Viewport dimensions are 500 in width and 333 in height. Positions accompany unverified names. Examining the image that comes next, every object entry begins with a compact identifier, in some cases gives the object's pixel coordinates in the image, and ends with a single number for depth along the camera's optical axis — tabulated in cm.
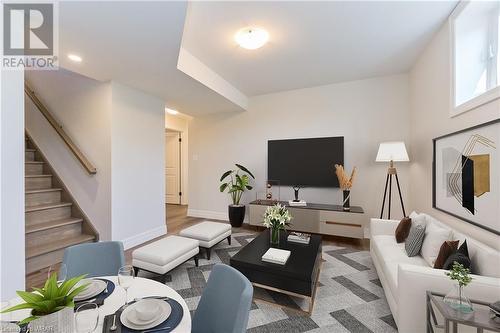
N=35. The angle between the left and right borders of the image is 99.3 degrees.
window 185
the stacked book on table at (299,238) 254
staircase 269
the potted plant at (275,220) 243
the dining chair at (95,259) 139
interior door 680
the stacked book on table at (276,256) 201
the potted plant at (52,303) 73
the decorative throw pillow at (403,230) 240
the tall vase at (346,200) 360
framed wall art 165
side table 109
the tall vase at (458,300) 118
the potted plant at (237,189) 438
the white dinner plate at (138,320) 86
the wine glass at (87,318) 79
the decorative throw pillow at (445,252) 163
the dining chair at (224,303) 90
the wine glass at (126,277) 101
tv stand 342
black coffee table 182
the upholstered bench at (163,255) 221
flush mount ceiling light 248
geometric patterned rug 171
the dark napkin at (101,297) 101
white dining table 88
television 396
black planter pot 437
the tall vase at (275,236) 249
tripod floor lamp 305
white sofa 130
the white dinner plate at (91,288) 103
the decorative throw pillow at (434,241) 186
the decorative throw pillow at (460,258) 149
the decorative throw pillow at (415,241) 209
